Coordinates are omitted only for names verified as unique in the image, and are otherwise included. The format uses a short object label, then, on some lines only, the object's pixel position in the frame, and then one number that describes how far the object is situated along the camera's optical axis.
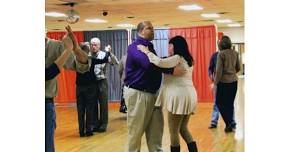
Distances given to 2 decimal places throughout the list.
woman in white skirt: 3.36
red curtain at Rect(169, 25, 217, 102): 10.46
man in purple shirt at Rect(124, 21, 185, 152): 3.09
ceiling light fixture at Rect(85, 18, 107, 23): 8.82
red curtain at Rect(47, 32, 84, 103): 11.27
